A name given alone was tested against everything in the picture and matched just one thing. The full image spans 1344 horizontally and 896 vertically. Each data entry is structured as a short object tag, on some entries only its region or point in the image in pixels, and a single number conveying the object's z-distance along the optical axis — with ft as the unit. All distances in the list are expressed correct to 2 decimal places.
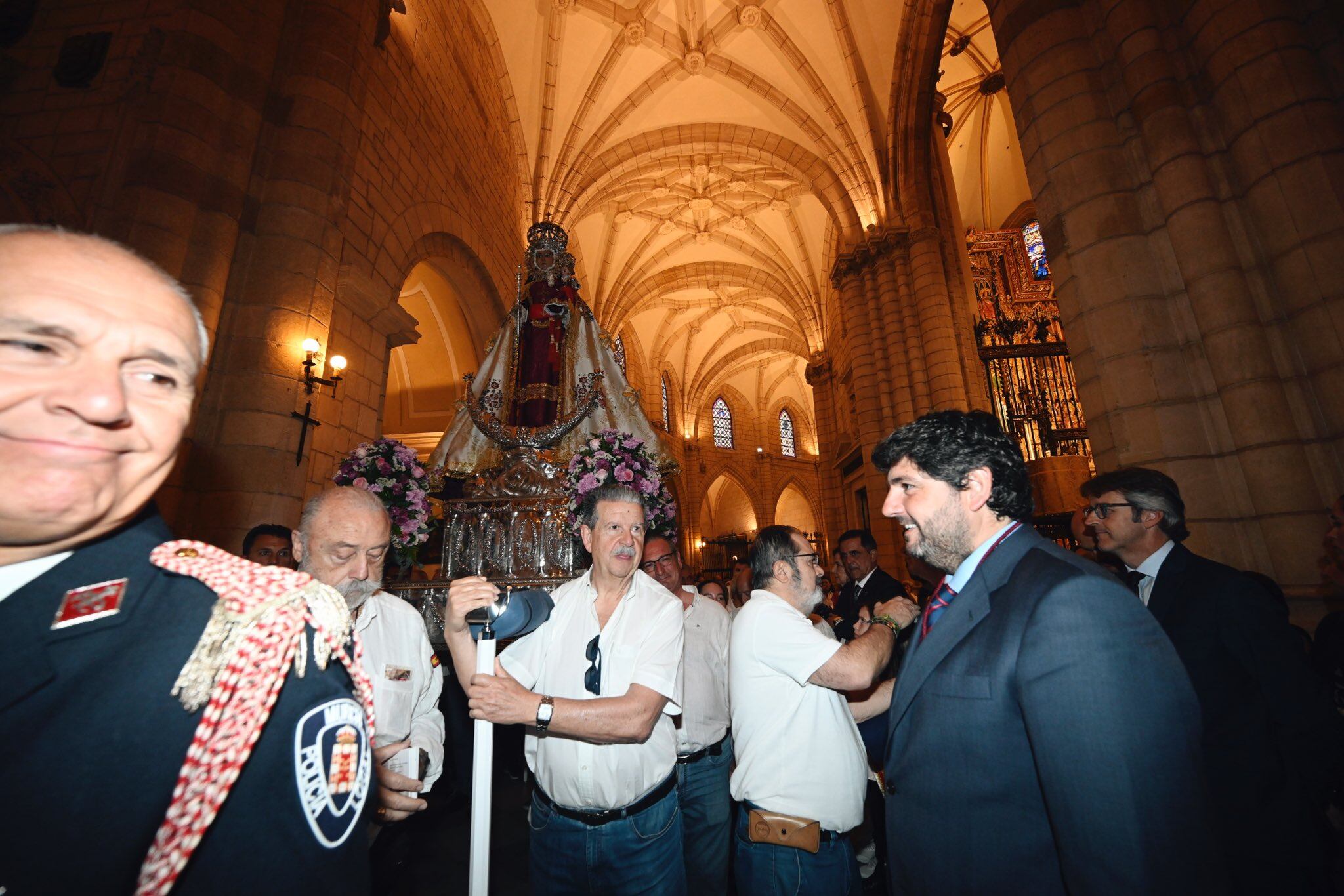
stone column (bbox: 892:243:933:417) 30.73
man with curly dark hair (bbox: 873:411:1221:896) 3.41
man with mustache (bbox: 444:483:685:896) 5.49
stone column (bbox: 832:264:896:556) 32.45
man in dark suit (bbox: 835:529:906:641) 12.82
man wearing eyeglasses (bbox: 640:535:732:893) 8.63
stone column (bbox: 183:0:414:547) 13.85
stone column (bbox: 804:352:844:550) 53.16
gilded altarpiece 31.09
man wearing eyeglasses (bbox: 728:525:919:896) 5.74
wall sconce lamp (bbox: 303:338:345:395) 15.31
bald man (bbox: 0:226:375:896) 1.90
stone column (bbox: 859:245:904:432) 32.53
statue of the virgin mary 13.03
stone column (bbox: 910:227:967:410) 29.50
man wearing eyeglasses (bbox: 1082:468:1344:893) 5.87
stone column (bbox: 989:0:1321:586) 9.31
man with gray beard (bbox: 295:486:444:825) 6.29
